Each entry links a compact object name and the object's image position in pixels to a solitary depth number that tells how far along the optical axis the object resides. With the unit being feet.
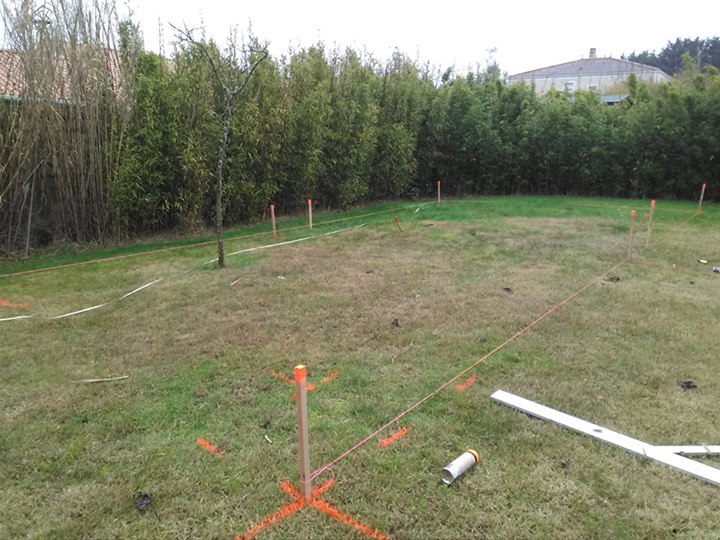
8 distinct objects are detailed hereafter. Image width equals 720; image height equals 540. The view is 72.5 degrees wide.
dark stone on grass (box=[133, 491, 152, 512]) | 5.57
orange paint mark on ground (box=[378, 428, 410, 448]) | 6.77
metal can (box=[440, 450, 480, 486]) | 5.93
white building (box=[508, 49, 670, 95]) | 86.43
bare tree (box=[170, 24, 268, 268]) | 21.48
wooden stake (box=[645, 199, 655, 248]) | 17.83
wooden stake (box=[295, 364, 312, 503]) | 5.14
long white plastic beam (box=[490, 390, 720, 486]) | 6.17
